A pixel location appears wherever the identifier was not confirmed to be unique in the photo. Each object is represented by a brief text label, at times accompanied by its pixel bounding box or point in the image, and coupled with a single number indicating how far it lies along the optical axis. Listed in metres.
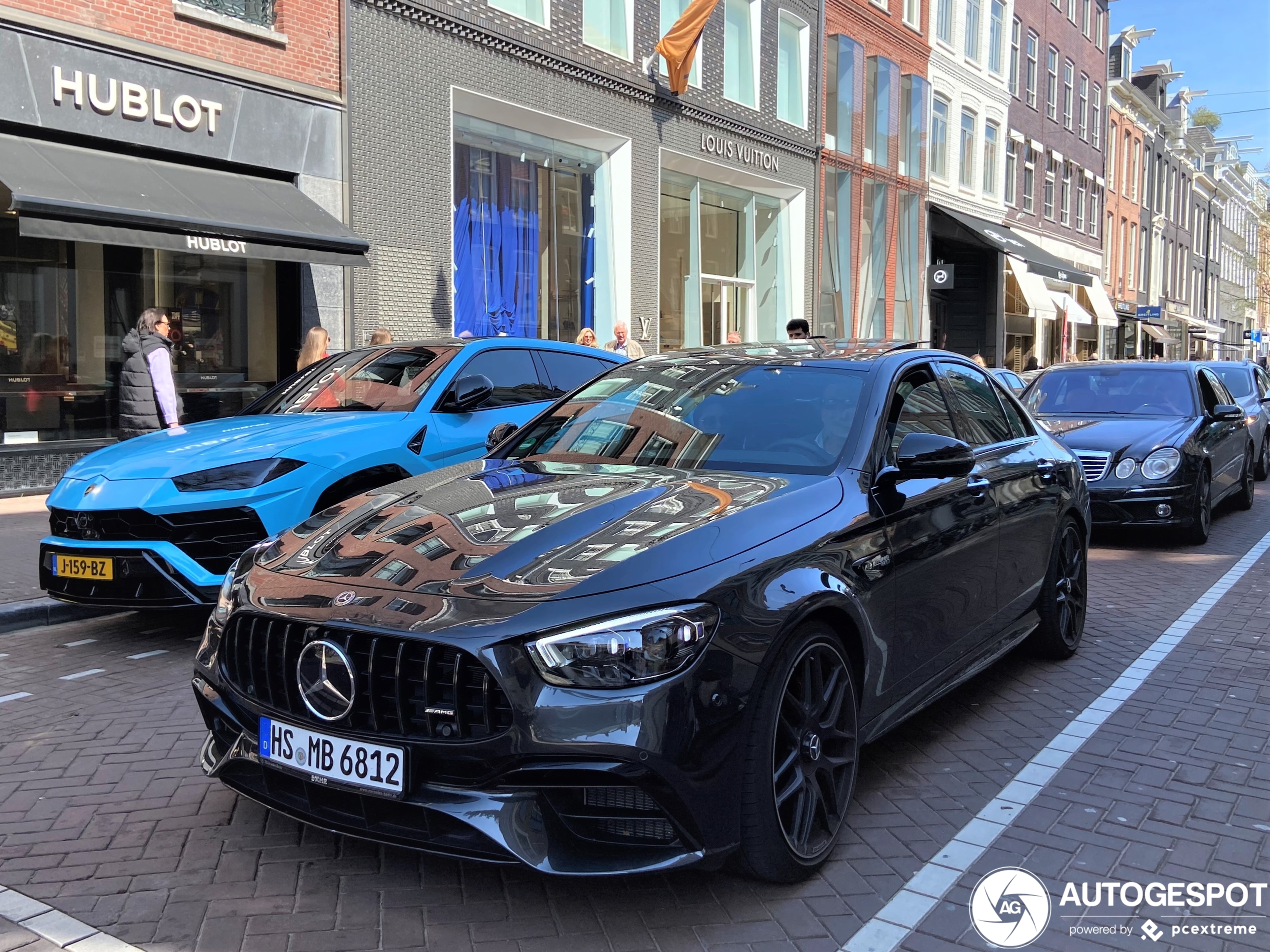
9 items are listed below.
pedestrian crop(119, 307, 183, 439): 9.97
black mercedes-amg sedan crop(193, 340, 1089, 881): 2.80
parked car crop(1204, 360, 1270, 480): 14.91
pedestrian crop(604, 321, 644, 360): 15.14
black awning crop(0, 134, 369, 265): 10.38
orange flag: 18.62
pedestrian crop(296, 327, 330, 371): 10.59
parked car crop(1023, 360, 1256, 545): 9.50
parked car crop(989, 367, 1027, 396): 12.91
